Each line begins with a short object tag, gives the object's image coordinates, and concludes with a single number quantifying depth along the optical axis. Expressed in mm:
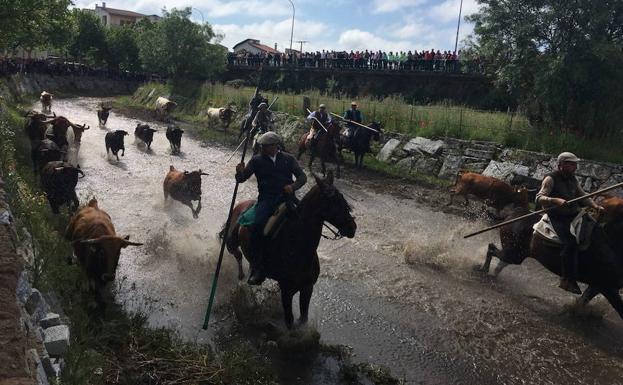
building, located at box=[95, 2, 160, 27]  112125
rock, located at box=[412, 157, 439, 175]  18859
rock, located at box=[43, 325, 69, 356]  4496
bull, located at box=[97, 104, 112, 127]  25859
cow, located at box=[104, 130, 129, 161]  18578
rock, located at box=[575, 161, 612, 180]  14676
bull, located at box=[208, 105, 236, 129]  28391
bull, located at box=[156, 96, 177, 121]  31500
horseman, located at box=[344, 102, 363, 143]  19953
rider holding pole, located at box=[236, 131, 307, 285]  7148
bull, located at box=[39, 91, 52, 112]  29078
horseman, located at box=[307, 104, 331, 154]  19136
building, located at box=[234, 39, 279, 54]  95831
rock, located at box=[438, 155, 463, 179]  18156
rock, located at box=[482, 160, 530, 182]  16297
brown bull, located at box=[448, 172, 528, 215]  13516
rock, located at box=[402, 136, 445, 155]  19203
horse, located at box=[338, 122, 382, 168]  19594
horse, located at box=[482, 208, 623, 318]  7758
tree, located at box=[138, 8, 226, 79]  40562
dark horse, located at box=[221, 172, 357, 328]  6297
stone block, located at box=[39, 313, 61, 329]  4765
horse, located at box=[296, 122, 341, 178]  18703
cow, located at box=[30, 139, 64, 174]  12314
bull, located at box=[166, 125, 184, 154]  21156
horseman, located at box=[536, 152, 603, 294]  8016
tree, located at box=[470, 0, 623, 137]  15633
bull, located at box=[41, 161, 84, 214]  10164
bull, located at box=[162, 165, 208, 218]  12297
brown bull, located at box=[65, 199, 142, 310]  6886
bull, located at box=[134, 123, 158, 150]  21406
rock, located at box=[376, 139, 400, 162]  20609
